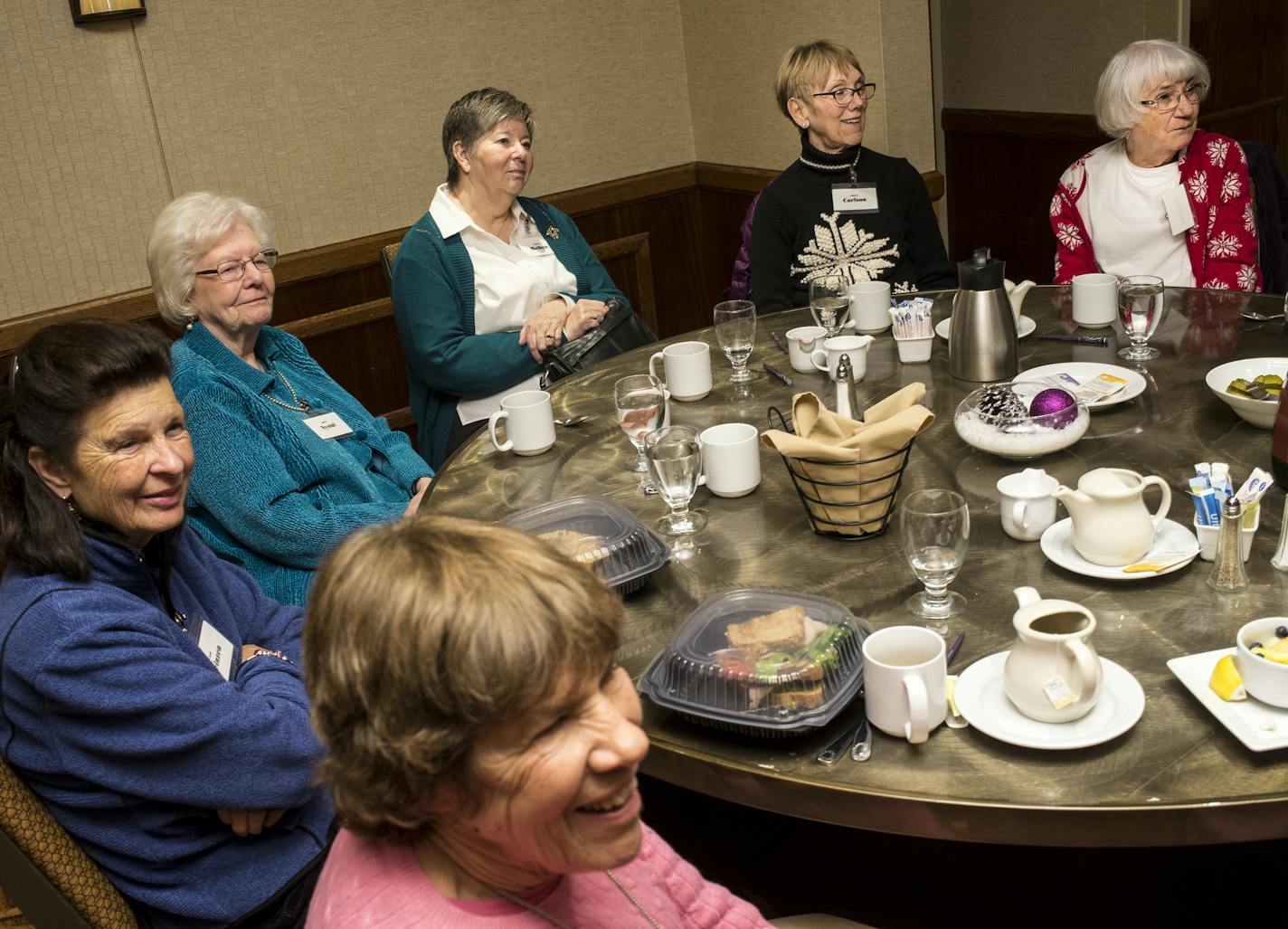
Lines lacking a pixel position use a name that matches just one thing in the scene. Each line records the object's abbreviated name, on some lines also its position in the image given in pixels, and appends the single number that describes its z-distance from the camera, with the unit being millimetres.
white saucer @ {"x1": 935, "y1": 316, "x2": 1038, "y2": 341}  2752
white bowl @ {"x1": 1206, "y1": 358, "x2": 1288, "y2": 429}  2064
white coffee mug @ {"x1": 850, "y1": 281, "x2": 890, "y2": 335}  2924
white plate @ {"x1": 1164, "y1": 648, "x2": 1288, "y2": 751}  1303
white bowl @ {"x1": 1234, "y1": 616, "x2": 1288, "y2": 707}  1322
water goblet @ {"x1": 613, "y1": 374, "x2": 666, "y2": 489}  2209
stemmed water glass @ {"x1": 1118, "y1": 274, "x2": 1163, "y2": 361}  2447
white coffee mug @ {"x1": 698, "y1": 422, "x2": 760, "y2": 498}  2094
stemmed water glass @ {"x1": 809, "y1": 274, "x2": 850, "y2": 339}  2789
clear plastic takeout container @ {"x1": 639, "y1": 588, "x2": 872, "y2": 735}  1426
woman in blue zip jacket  1590
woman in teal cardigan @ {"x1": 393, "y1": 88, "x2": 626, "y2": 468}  3373
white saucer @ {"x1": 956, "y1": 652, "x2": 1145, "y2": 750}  1349
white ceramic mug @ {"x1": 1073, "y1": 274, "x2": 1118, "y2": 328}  2727
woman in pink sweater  910
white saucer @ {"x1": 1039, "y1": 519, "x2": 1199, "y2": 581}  1671
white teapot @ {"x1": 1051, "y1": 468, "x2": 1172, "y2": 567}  1670
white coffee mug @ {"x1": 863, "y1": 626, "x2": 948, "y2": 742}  1369
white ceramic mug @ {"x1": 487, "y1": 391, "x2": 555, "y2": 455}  2406
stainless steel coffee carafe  2422
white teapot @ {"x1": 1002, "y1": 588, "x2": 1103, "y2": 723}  1349
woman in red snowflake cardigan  3385
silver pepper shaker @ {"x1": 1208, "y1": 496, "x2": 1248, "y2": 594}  1605
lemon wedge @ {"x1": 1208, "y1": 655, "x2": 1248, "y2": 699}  1370
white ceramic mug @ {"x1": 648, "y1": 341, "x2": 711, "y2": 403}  2609
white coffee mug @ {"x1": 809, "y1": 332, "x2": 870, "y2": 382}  2572
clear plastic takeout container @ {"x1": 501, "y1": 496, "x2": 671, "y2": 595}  1788
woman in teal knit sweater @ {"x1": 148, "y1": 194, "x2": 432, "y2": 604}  2504
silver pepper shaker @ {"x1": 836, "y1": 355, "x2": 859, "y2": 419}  2223
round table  1276
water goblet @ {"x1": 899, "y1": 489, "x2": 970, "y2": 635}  1604
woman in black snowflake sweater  3770
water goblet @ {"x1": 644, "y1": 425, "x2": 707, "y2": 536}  1924
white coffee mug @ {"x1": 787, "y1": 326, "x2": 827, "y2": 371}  2695
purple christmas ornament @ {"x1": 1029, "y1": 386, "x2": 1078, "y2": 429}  2055
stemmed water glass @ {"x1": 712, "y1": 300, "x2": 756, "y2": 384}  2695
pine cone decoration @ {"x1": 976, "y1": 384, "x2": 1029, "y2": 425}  2092
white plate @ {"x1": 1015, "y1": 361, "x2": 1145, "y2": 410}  2291
